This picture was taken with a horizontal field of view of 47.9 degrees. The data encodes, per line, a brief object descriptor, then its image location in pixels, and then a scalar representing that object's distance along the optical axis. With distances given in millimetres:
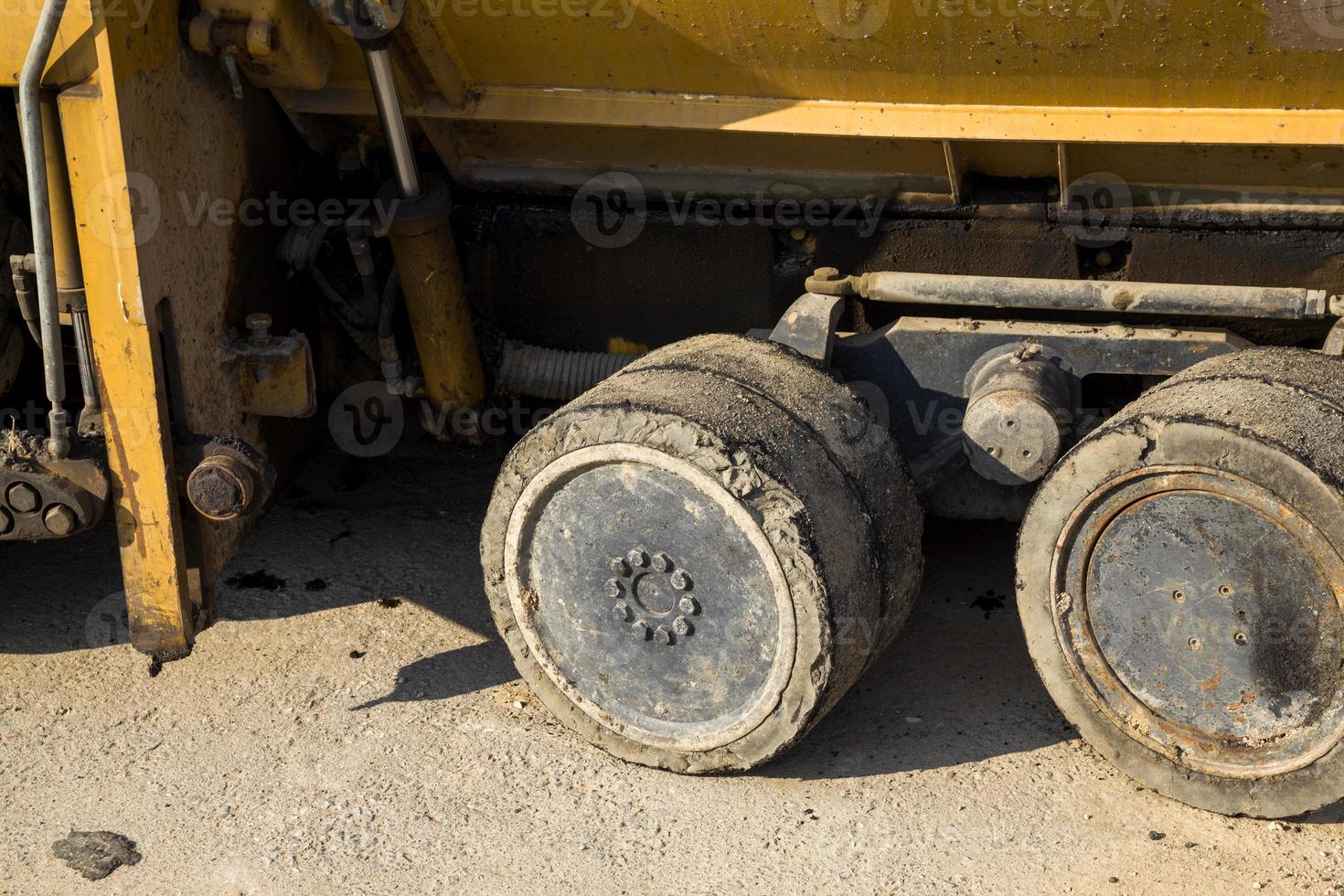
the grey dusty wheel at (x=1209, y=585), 2941
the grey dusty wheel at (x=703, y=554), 3154
